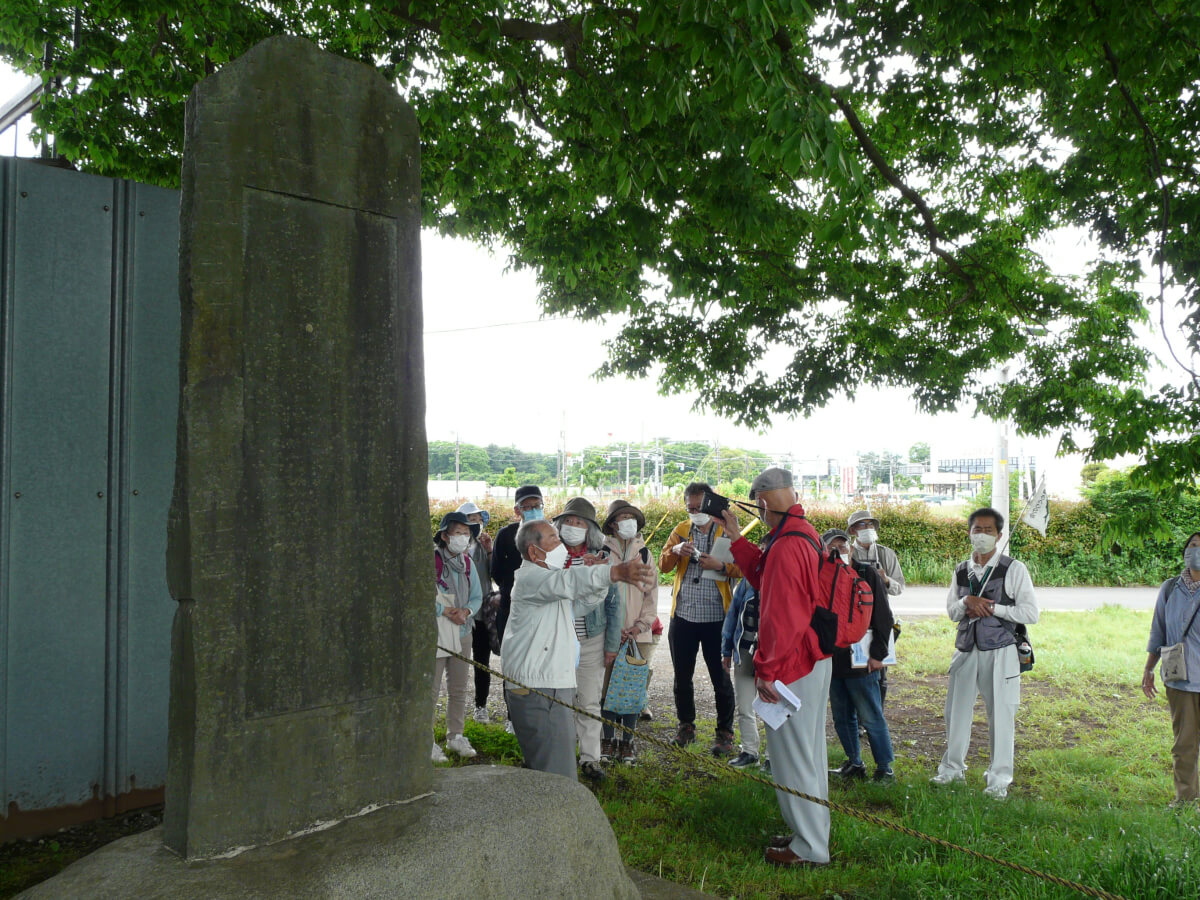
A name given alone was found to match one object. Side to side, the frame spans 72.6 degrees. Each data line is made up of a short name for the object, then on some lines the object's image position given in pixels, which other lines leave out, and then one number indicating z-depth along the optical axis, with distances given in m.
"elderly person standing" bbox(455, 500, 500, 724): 7.21
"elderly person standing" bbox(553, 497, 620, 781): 5.38
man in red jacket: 4.21
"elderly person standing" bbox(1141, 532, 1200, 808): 5.23
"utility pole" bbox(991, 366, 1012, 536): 15.46
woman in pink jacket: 6.18
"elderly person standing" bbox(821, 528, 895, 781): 5.72
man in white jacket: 4.18
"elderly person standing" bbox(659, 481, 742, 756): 6.48
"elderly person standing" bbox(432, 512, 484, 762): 6.06
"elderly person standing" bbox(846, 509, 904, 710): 6.79
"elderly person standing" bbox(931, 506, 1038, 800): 5.44
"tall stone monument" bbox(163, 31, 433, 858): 2.70
